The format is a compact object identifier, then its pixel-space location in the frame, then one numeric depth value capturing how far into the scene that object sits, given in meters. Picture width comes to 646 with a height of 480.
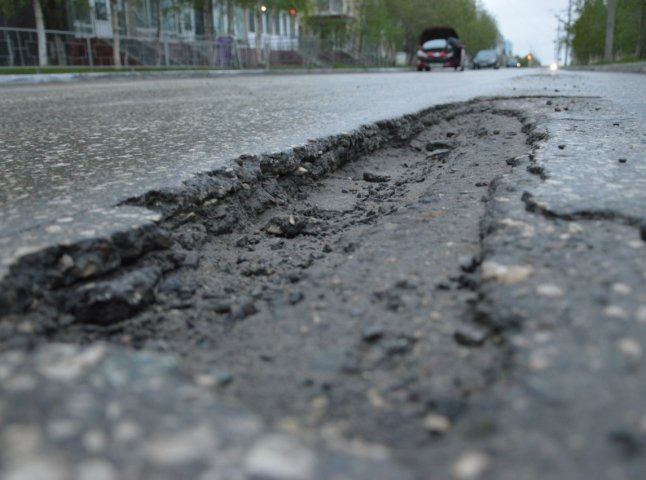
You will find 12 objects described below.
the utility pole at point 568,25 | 39.38
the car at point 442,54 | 28.16
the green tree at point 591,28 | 32.28
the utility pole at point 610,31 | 21.27
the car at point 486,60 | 39.80
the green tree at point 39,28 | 18.17
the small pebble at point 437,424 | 0.82
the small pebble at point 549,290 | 1.07
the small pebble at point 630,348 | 0.87
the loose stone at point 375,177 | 2.82
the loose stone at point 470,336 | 1.03
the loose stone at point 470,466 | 0.70
